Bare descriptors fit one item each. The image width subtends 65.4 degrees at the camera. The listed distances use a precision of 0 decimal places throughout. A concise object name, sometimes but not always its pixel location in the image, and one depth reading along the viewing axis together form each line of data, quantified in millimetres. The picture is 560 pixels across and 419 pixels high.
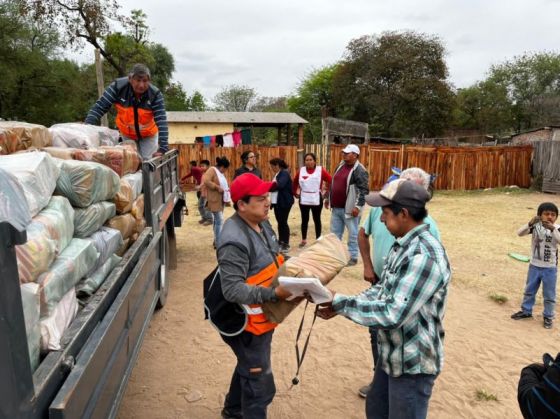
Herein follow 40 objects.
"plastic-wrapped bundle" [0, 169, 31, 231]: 1438
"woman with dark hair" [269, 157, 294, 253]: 7328
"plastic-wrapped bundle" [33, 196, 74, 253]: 1899
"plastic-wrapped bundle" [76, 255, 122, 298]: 2139
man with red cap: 2314
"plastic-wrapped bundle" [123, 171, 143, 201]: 3315
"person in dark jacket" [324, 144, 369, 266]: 6332
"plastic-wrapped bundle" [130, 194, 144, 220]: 3301
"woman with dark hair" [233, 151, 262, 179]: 7043
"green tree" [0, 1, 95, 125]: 19484
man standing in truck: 4973
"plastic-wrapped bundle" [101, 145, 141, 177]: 3117
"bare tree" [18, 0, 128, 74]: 18109
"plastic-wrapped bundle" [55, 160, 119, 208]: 2346
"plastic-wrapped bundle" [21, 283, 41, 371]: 1468
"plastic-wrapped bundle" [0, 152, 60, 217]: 1894
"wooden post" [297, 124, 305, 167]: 16062
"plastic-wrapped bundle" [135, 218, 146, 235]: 3369
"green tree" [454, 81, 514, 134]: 42844
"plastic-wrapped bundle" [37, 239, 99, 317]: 1692
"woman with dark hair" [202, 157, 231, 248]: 7168
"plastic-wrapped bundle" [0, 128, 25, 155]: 2576
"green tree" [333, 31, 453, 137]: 30812
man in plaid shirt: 1912
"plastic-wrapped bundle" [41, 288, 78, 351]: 1604
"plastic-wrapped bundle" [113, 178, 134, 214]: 2942
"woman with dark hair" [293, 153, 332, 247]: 7324
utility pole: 13479
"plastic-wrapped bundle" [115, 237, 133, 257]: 2947
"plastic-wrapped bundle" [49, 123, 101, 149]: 3457
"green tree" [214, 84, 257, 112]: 53781
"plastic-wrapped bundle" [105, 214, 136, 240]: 2855
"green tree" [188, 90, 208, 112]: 50938
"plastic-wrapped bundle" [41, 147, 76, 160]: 2805
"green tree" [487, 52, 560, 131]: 40875
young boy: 4715
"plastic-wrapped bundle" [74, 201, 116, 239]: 2338
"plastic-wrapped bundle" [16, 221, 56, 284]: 1581
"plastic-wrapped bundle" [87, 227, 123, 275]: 2391
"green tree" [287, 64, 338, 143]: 37531
